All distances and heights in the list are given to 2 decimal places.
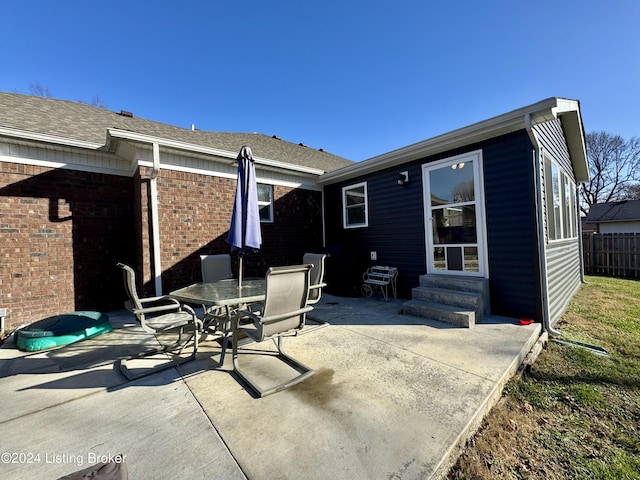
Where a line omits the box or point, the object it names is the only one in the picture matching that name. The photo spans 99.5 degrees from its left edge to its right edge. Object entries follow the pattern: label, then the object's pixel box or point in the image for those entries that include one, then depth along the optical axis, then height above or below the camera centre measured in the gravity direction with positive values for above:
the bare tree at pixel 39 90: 14.59 +8.93
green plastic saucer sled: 3.58 -1.11
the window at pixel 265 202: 6.89 +1.09
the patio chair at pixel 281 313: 2.53 -0.69
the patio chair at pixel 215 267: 4.97 -0.40
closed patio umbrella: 3.58 +0.42
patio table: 2.84 -0.57
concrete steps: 4.19 -1.08
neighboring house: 17.03 +0.97
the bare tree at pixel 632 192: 24.03 +3.52
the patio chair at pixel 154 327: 2.87 -0.93
